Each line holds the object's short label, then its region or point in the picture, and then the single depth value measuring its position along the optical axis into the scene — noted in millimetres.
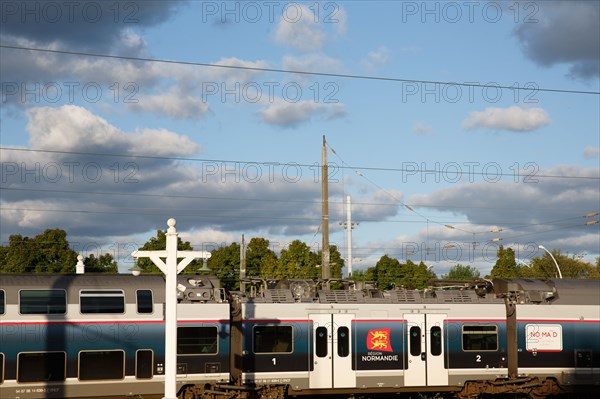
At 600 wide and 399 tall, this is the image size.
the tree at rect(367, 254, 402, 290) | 70062
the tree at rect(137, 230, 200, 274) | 66000
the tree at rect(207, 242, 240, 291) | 73500
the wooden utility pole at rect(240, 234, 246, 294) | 49125
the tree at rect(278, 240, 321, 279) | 64250
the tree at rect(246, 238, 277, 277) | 74938
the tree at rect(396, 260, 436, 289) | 74188
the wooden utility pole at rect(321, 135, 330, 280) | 35609
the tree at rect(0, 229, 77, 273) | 66000
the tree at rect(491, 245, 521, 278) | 71938
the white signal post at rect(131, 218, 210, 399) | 20656
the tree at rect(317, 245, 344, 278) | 63244
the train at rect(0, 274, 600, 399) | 25188
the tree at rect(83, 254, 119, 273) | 70681
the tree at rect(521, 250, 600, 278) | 96000
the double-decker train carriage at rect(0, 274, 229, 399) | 24766
